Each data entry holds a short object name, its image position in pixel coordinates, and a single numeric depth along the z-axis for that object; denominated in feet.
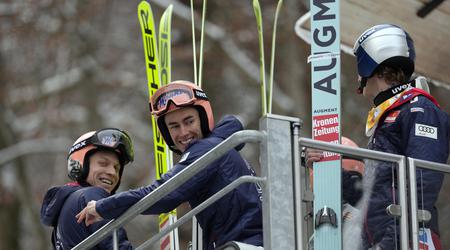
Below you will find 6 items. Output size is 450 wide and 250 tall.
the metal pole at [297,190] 45.87
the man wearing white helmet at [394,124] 47.99
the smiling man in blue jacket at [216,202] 49.13
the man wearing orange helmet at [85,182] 53.89
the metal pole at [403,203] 47.54
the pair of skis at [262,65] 60.77
